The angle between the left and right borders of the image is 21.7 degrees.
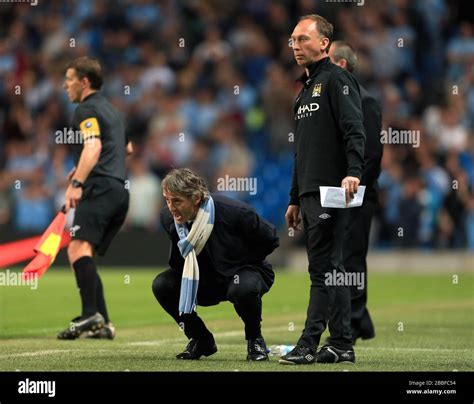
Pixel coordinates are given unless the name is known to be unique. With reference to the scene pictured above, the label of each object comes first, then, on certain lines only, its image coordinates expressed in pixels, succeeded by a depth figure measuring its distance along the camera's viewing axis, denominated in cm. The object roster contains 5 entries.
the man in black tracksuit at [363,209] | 1042
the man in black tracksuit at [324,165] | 861
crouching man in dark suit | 846
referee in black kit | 1112
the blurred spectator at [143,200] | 2188
